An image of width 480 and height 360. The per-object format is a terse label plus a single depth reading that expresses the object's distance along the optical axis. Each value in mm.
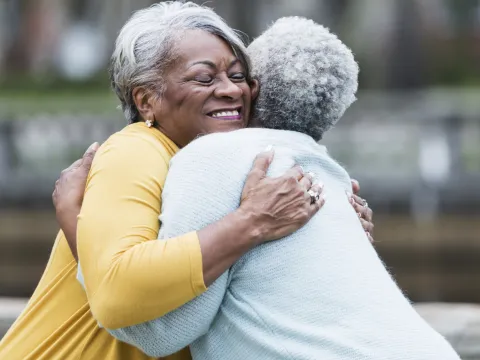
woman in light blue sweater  4476
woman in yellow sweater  4451
